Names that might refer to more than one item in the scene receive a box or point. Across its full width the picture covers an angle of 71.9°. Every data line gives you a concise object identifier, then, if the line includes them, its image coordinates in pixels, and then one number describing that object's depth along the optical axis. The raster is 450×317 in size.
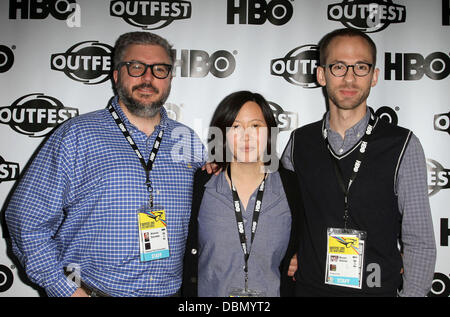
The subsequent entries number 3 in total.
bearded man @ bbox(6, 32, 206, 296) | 1.60
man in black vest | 1.68
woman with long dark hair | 1.65
